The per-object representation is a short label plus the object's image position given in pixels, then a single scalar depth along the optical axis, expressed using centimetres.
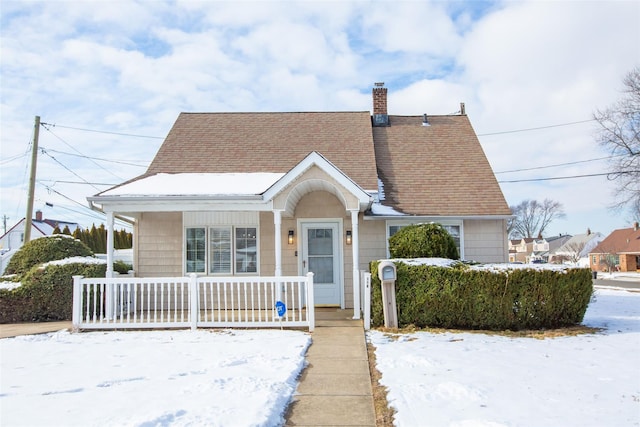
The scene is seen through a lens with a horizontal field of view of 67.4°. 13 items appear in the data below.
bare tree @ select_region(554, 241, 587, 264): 5786
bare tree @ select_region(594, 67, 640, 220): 2456
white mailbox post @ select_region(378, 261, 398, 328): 855
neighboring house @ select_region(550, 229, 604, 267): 6000
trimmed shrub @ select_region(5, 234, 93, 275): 1109
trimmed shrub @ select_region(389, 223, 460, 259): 950
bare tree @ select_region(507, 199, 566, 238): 6931
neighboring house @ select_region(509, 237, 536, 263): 8178
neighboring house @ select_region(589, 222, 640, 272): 4819
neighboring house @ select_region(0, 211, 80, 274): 4367
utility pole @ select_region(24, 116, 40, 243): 1725
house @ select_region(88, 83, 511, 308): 1008
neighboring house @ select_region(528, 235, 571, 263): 7898
